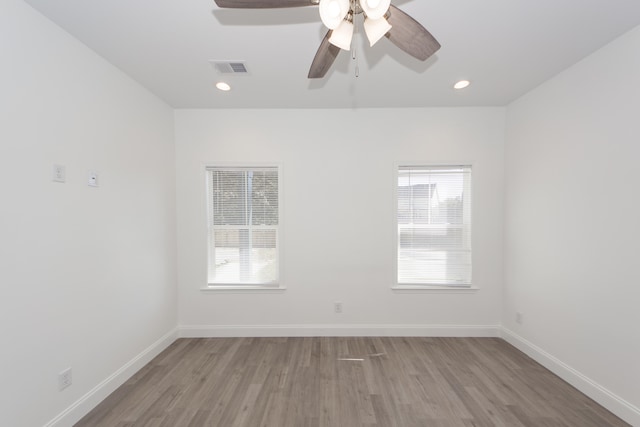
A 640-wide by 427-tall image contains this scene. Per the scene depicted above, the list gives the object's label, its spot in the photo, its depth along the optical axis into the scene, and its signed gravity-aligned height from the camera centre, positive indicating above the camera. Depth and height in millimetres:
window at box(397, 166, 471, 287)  3094 -206
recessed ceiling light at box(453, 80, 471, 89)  2432 +1224
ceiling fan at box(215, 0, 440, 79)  1059 +868
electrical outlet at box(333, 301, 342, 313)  3066 -1197
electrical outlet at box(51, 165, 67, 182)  1673 +240
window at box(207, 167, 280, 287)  3119 -230
